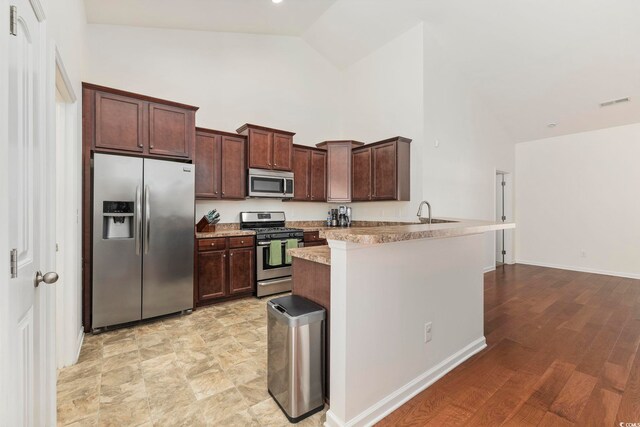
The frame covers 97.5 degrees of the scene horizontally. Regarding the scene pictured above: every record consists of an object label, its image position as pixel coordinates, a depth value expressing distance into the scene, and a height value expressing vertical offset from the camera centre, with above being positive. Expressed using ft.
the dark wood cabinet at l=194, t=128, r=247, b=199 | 12.52 +2.26
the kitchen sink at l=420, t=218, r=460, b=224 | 9.30 -0.22
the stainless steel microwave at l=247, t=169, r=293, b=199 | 13.69 +1.52
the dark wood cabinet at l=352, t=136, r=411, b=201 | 13.78 +2.25
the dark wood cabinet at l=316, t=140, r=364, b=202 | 16.36 +2.62
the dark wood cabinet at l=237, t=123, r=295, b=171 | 13.56 +3.34
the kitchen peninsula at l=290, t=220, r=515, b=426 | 5.01 -2.05
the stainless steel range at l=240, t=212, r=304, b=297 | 12.93 -2.03
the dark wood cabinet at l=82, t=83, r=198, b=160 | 9.03 +3.13
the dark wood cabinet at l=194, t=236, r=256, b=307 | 11.60 -2.39
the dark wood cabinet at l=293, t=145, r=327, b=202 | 15.75 +2.31
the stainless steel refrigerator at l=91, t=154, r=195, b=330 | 9.07 -0.84
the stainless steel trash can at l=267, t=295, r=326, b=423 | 5.33 -2.81
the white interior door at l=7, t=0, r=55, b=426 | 3.21 -0.11
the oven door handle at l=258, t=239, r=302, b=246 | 12.97 -1.39
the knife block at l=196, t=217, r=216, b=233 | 12.56 -0.56
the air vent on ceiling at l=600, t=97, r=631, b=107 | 15.04 +6.13
